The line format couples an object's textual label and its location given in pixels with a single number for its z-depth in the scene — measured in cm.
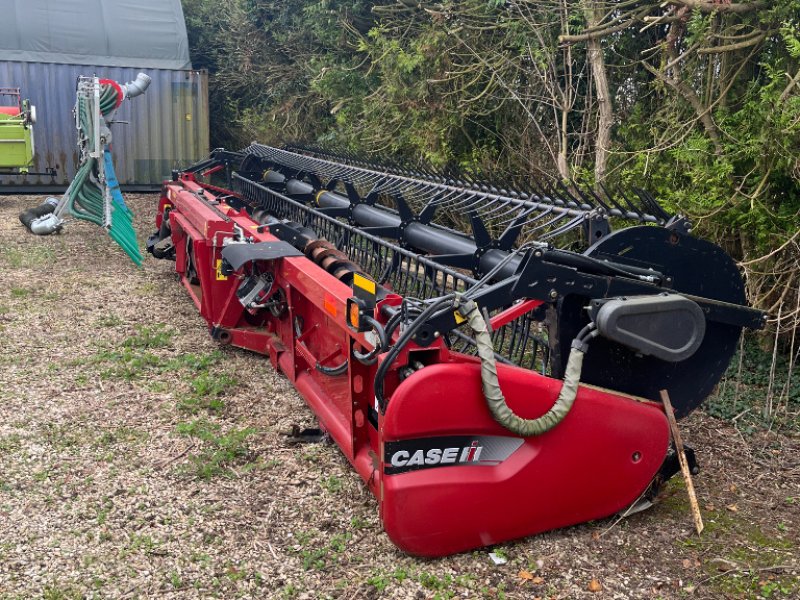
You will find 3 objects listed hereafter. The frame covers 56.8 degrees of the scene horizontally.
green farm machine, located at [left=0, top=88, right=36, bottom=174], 930
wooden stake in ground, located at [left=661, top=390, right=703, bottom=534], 271
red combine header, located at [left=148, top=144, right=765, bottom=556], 247
